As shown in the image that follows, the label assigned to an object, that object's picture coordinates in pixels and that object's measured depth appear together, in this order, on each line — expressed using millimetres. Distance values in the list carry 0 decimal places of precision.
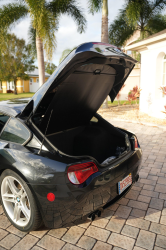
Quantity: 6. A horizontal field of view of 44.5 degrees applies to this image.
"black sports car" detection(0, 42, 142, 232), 1970
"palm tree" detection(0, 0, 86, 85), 10547
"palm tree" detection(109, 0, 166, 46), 17297
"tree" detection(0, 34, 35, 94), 36719
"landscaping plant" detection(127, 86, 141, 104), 10233
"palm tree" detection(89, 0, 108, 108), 12141
